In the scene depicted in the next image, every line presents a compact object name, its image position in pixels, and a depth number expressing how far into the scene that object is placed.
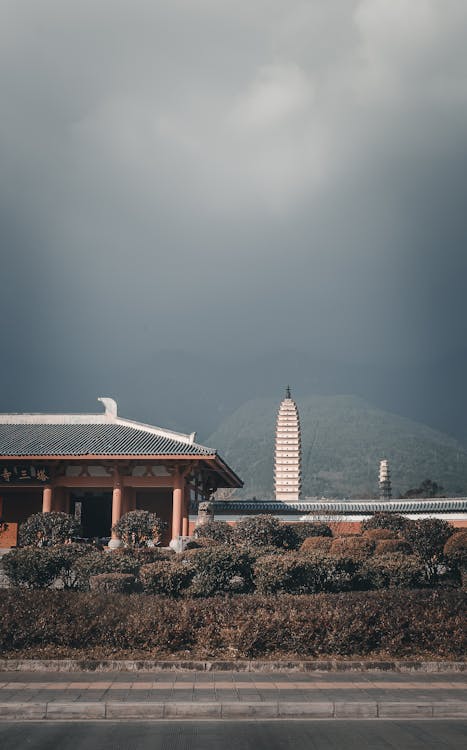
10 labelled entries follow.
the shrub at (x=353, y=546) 18.34
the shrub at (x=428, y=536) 19.38
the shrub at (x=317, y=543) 20.48
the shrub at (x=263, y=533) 21.53
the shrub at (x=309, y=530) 24.06
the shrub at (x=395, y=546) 19.84
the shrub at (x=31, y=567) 15.84
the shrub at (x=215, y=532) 23.06
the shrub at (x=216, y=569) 15.27
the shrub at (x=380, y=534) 22.80
